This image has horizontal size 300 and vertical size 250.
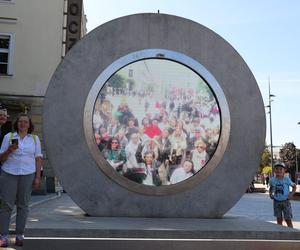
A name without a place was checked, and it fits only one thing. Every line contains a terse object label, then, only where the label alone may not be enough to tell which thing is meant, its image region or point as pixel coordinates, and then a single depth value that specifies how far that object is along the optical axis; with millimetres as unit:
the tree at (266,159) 45793
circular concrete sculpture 3905
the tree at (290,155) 44980
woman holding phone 3474
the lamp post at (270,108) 24420
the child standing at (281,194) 4804
